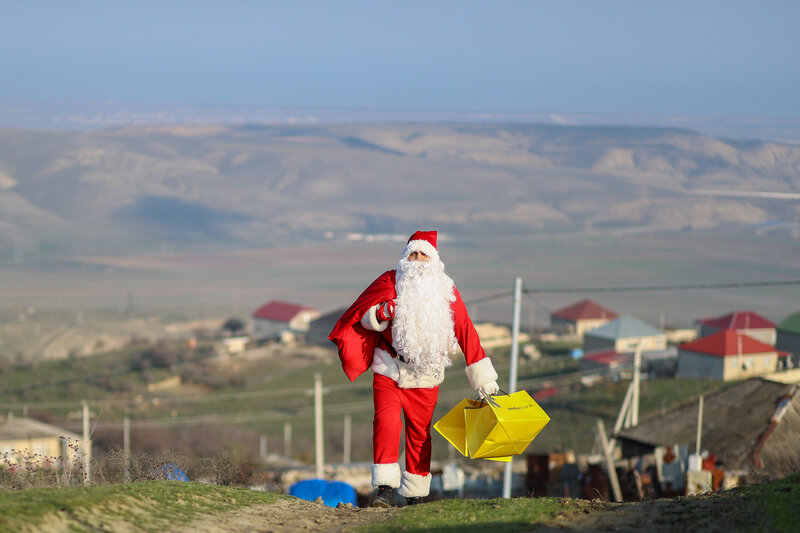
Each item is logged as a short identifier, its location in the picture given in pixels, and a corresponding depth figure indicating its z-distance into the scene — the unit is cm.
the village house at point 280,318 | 10832
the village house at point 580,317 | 9694
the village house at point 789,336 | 6500
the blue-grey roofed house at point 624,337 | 7825
